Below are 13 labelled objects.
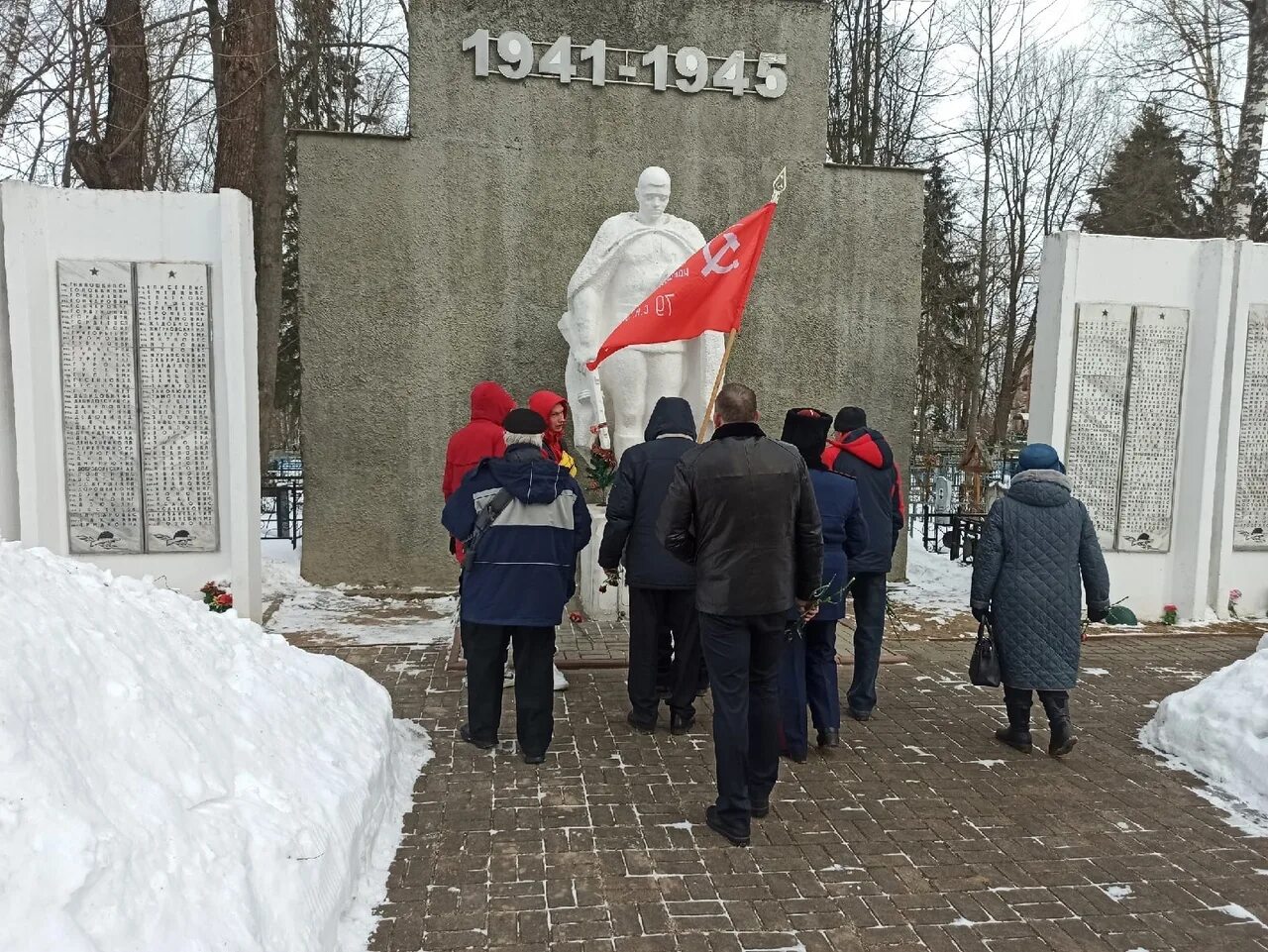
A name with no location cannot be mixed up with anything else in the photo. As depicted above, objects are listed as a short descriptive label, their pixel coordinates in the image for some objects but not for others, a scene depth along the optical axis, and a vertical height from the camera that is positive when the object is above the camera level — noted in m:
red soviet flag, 5.96 +0.43
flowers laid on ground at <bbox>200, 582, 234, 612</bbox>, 7.17 -1.90
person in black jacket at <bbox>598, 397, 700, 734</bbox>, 4.93 -1.13
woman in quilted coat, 4.93 -1.13
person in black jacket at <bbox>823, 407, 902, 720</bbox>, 5.34 -0.94
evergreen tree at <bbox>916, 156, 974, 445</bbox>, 19.94 +1.29
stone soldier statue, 7.79 +0.26
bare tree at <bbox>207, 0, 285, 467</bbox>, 9.90 +2.52
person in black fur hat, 4.73 -1.09
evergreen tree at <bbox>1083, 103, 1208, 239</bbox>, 19.41 +3.84
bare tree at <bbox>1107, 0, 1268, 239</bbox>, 13.26 +4.25
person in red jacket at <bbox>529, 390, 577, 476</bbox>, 5.69 -0.34
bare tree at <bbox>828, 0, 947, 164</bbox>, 17.41 +5.33
